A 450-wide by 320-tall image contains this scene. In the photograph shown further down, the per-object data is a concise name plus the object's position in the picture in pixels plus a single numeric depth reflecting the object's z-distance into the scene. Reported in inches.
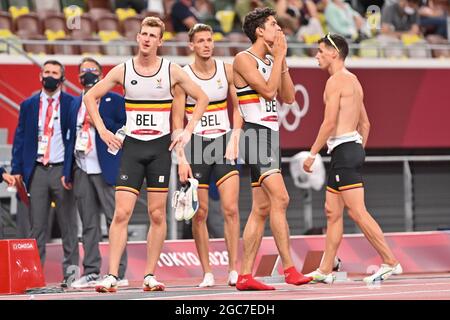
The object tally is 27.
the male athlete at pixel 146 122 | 447.5
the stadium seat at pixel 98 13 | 812.6
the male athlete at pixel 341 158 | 495.2
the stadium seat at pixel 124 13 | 832.3
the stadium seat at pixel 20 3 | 807.7
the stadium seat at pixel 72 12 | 798.2
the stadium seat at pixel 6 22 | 768.3
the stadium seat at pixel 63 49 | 752.3
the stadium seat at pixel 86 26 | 790.1
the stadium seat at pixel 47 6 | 804.0
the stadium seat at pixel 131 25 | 805.9
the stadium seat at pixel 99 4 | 839.7
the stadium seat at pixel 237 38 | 823.1
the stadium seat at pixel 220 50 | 799.1
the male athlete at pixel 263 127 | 443.2
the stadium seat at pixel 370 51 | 831.7
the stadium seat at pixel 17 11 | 791.4
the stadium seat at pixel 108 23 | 808.9
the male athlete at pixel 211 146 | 485.4
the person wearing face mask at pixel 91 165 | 536.4
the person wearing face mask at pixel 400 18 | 908.4
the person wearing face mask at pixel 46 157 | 542.9
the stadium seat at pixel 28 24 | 774.5
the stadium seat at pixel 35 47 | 754.2
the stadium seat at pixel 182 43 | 798.5
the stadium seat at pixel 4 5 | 806.5
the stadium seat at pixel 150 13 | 826.8
